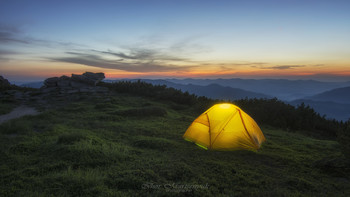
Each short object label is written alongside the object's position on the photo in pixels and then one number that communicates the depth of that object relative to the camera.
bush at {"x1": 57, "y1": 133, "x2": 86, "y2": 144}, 7.82
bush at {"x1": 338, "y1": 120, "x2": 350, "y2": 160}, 6.46
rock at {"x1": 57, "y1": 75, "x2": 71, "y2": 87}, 28.92
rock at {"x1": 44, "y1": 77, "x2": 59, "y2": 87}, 29.27
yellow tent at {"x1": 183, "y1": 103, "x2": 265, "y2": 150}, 8.50
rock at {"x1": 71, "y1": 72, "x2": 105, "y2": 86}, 32.03
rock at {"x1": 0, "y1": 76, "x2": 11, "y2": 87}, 31.43
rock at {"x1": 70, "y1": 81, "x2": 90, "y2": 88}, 29.29
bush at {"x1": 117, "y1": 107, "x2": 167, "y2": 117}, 15.80
